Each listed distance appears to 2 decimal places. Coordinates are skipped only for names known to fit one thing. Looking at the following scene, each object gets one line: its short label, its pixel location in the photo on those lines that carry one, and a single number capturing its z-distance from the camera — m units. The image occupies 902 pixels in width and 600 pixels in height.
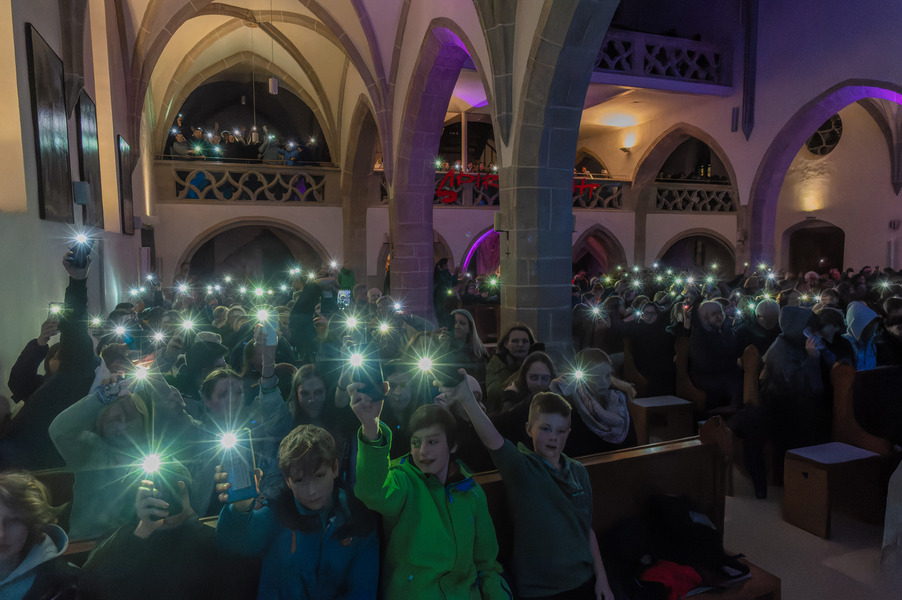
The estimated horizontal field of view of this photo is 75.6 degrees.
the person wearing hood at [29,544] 1.63
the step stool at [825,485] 3.79
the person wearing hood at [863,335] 4.89
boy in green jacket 2.06
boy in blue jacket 1.96
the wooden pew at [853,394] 4.03
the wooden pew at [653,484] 2.59
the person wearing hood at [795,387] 4.32
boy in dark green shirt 2.42
